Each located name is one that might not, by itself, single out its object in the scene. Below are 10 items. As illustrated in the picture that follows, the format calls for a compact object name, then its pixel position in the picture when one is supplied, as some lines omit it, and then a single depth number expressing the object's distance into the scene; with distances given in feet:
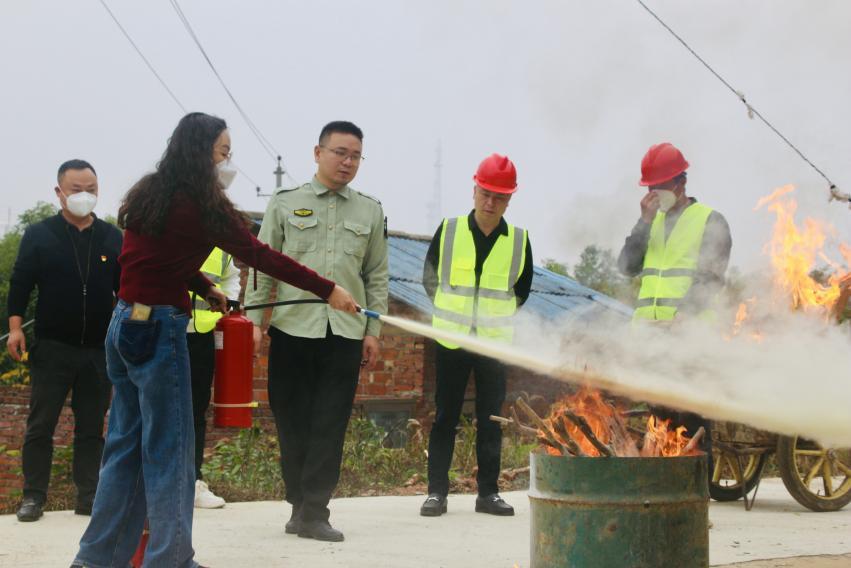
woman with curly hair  14.14
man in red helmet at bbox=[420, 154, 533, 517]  22.49
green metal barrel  13.07
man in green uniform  19.08
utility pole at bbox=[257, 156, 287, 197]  136.94
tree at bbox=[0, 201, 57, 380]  93.65
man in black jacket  21.29
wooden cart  24.08
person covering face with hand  20.38
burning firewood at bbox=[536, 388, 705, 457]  14.10
